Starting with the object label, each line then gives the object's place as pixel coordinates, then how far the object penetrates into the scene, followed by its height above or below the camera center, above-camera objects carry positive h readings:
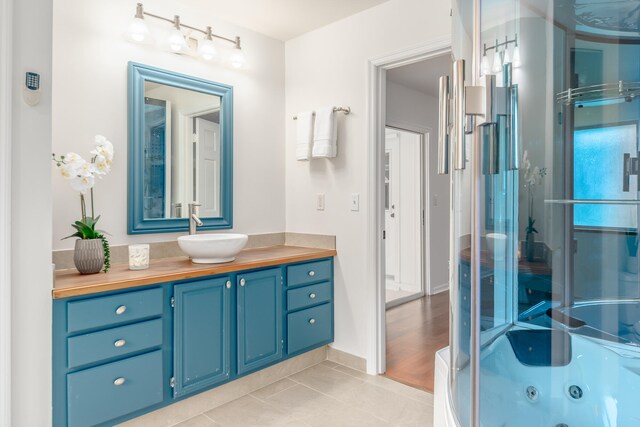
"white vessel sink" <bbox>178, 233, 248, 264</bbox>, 2.20 -0.20
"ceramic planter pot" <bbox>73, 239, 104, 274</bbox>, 1.91 -0.22
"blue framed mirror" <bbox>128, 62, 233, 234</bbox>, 2.32 +0.38
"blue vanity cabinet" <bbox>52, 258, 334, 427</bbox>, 1.68 -0.64
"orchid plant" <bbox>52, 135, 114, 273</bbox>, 1.90 +0.18
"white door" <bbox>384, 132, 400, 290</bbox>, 4.96 +0.05
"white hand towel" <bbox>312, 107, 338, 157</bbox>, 2.77 +0.54
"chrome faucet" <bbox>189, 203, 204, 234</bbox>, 2.51 -0.06
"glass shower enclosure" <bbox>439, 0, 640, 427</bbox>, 1.05 +0.01
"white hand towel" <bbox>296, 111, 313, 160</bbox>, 2.89 +0.55
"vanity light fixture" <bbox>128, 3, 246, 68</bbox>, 2.23 +1.05
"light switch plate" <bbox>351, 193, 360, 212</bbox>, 2.73 +0.07
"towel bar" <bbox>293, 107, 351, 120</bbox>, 2.77 +0.71
